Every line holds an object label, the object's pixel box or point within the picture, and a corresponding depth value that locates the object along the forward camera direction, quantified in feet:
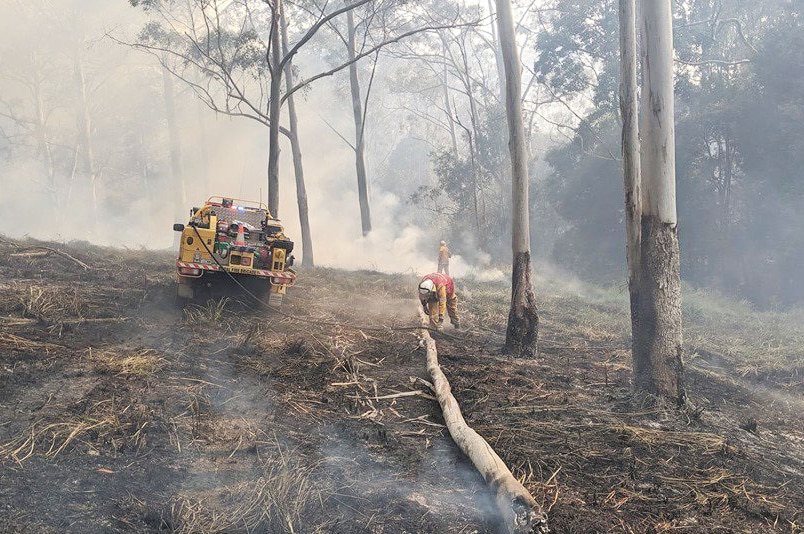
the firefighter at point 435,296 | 37.04
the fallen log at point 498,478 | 13.25
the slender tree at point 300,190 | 76.38
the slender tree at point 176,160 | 126.31
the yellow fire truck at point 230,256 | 35.54
